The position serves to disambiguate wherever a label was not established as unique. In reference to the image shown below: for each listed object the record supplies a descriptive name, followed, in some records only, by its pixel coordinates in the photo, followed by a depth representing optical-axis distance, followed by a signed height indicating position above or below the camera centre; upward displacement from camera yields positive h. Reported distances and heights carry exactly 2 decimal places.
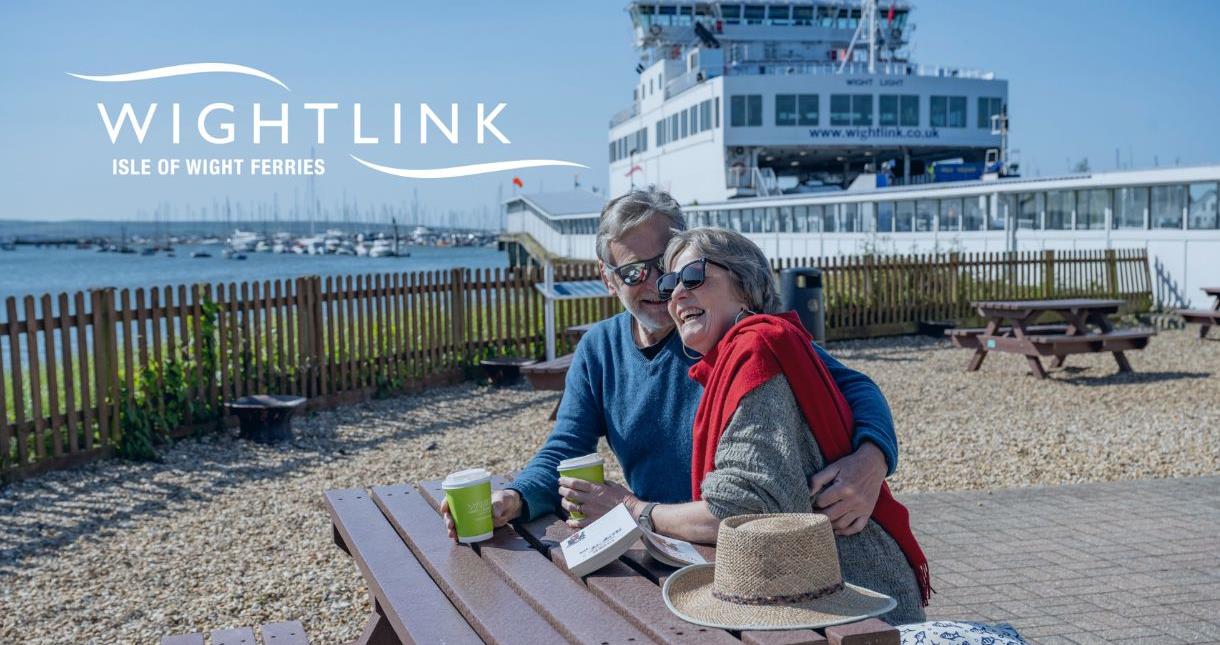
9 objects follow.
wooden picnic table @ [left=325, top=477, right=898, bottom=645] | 2.03 -0.73
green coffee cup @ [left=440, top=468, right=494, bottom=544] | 2.71 -0.62
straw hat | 1.96 -0.60
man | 2.70 -0.40
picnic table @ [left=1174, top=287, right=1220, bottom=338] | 14.84 -1.16
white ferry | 19.52 +3.22
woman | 2.24 -0.36
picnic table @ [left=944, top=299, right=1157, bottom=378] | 11.32 -1.07
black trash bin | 11.23 -0.57
